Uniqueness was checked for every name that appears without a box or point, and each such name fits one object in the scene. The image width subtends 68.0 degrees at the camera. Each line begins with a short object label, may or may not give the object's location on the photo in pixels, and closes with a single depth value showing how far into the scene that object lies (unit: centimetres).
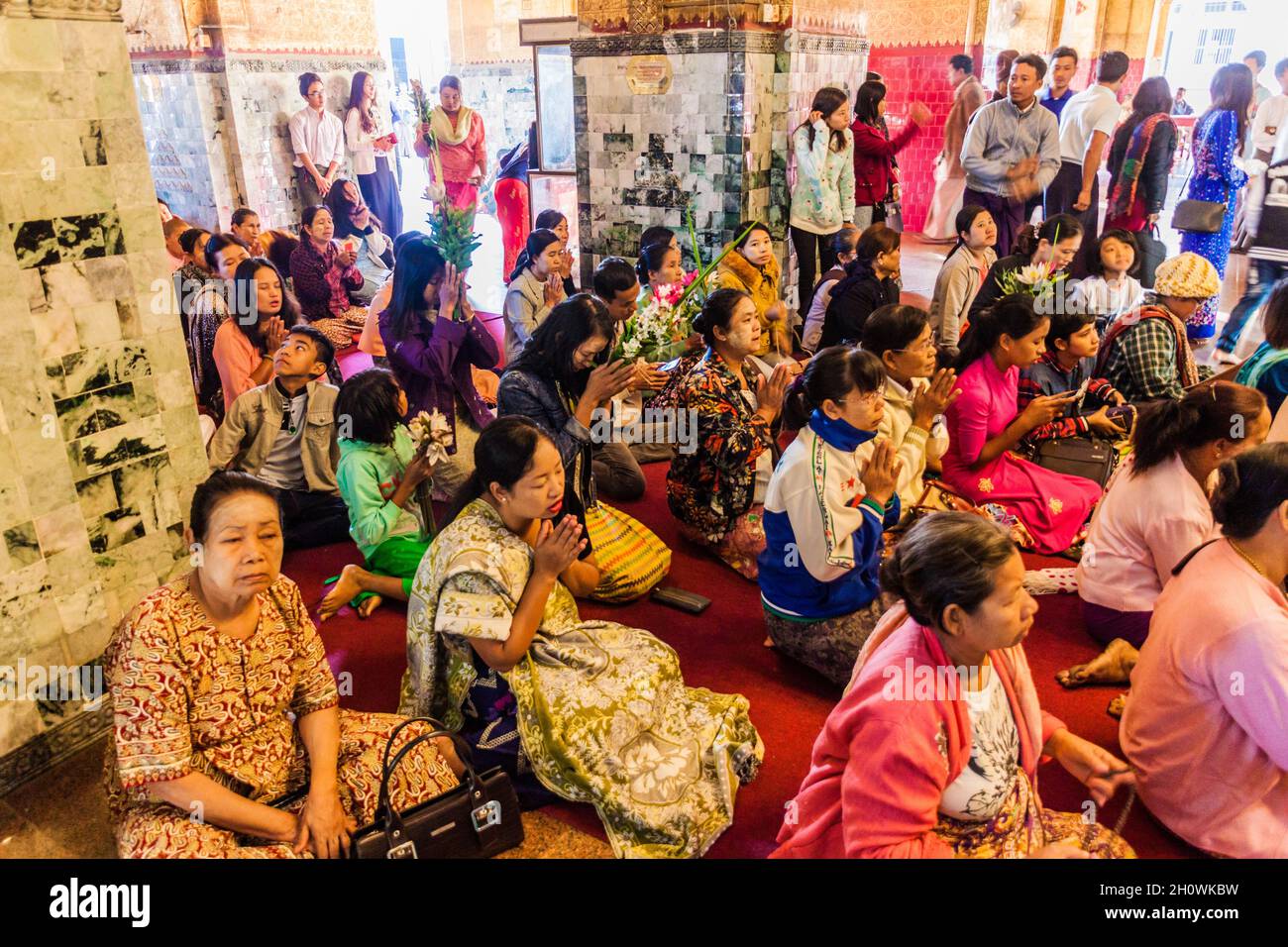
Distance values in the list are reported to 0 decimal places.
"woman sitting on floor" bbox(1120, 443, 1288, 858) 222
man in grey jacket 693
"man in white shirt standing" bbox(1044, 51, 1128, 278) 730
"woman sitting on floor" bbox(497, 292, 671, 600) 378
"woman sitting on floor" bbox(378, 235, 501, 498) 468
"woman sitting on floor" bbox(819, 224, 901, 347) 529
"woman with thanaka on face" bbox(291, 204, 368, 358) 702
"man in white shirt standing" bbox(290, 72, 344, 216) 921
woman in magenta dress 413
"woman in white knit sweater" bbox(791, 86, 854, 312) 671
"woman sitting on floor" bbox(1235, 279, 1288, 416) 399
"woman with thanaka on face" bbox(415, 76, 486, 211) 910
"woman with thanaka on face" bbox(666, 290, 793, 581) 399
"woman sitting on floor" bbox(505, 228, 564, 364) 542
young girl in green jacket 370
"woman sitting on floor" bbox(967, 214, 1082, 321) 543
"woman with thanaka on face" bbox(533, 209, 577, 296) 607
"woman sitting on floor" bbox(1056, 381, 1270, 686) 304
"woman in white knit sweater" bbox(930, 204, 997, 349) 550
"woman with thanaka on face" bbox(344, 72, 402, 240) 975
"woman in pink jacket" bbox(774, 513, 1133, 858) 183
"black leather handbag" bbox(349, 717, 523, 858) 225
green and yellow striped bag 386
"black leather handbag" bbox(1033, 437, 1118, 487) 439
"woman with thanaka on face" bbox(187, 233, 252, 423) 488
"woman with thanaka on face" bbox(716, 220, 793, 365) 563
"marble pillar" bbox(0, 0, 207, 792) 260
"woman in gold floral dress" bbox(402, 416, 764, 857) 260
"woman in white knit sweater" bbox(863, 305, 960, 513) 386
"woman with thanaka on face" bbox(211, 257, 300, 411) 470
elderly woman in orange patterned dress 209
